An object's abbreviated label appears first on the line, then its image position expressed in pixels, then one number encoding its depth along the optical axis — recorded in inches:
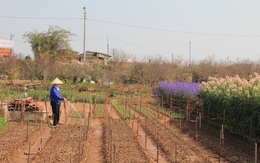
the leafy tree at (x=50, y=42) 1419.8
